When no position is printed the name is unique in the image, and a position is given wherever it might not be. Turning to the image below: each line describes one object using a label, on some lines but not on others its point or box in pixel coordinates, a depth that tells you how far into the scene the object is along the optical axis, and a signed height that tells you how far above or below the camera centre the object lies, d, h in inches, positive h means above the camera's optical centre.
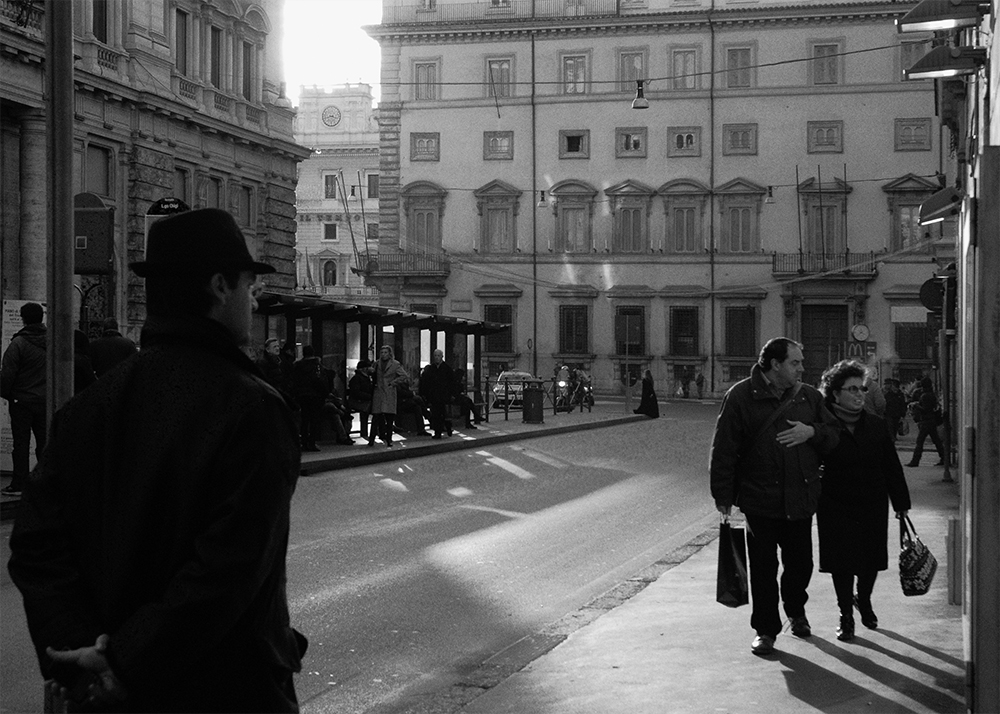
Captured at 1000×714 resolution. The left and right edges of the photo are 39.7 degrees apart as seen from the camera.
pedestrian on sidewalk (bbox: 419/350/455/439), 1101.1 -40.5
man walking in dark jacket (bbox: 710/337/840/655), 306.5 -26.3
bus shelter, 959.6 +11.1
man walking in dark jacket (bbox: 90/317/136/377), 560.1 -4.0
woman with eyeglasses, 318.7 -37.0
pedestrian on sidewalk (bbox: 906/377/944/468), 924.0 -55.5
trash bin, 1400.1 -65.8
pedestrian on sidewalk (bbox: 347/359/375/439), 1000.9 -36.6
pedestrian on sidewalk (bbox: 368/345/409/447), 964.6 -36.2
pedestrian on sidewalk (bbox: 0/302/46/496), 576.4 -16.6
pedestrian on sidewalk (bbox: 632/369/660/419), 1672.0 -74.6
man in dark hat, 117.3 -15.4
